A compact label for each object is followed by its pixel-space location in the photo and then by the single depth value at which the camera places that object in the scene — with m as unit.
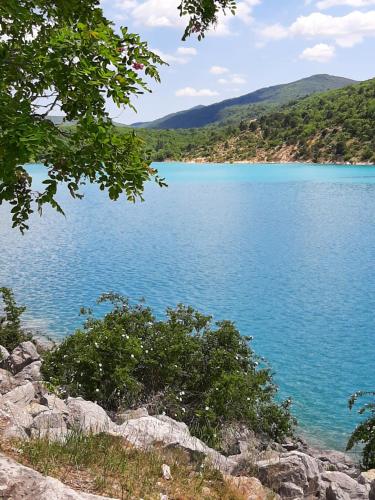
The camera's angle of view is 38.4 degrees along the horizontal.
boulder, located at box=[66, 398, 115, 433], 10.35
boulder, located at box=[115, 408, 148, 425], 12.53
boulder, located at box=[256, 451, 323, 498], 10.05
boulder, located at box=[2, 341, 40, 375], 19.11
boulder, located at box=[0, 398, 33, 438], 8.38
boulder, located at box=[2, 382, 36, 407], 12.45
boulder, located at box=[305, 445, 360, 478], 14.04
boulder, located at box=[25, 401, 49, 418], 11.37
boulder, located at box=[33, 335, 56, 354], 22.82
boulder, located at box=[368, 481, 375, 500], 9.86
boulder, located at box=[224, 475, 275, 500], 8.29
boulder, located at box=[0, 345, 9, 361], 18.88
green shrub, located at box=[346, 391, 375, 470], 14.27
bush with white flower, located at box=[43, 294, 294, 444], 14.84
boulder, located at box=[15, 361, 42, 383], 17.05
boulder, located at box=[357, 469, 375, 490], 12.34
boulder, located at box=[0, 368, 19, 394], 14.53
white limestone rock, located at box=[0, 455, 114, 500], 5.61
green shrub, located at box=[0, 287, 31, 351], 21.92
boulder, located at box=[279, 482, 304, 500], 9.67
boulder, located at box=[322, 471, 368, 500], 9.93
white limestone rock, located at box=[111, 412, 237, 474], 9.39
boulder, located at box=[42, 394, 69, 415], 11.28
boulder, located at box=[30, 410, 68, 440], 9.15
